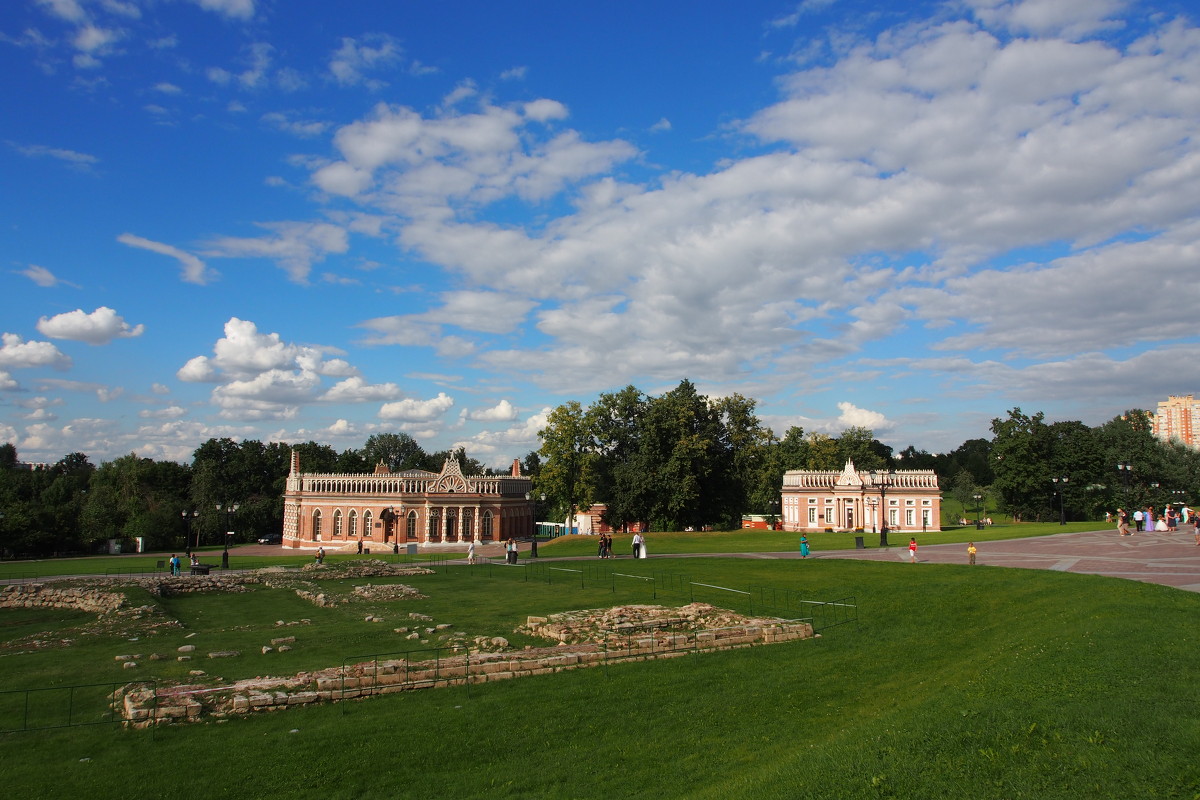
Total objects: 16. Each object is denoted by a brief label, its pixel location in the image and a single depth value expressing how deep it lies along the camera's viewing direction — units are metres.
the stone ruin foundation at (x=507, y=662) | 16.61
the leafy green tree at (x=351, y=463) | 116.94
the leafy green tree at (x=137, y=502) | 79.25
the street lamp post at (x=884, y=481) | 68.06
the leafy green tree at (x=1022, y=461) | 77.31
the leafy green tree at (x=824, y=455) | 91.38
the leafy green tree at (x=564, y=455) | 77.69
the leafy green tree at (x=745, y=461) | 80.12
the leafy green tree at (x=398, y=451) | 143.50
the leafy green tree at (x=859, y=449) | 95.94
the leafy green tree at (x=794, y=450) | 88.75
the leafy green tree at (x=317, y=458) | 111.12
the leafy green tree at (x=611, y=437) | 76.31
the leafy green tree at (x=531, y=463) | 139.23
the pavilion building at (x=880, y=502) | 67.81
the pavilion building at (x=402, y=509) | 73.00
